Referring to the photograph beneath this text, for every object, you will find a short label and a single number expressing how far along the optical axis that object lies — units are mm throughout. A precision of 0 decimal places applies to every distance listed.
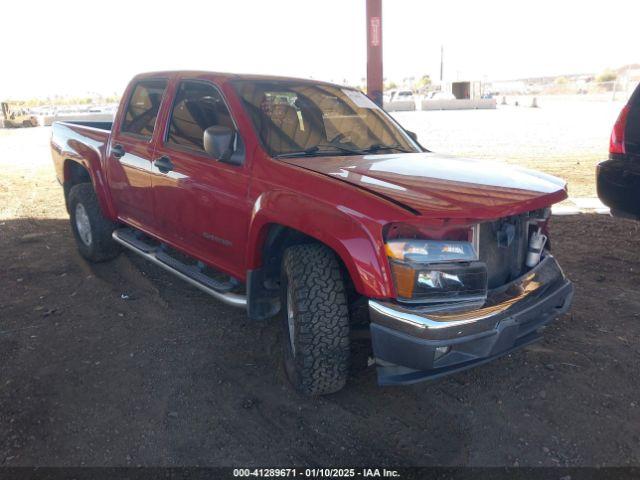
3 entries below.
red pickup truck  2490
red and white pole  12570
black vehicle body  4707
